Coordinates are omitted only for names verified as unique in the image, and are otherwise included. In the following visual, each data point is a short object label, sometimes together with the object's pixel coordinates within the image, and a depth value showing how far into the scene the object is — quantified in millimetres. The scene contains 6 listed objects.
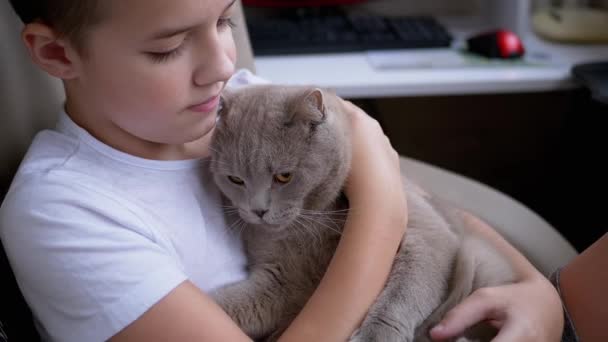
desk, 1307
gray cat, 856
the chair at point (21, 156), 819
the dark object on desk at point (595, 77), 1216
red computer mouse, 1435
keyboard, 1513
